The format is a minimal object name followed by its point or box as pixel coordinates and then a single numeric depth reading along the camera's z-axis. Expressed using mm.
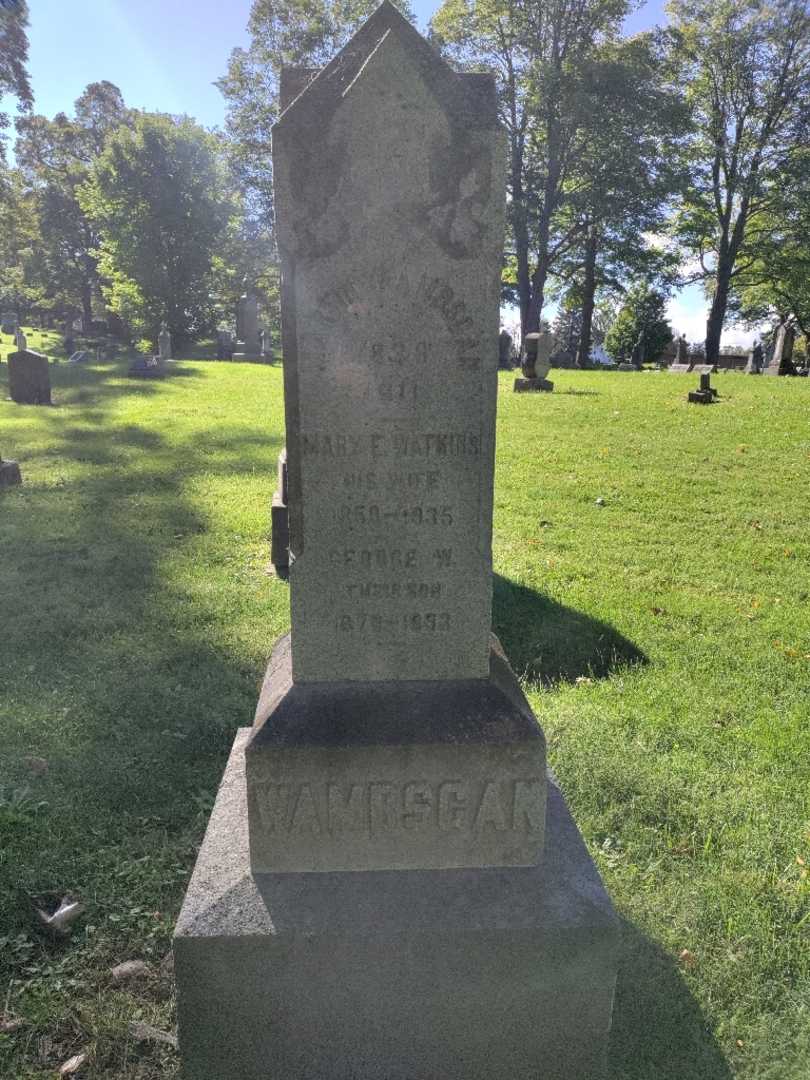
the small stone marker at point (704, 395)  15492
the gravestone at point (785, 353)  26938
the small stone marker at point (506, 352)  26238
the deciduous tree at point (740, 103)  32000
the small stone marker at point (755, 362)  31928
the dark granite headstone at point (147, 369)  21375
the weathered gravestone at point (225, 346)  29281
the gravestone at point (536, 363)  18031
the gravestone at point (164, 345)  25514
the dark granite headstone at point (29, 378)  15609
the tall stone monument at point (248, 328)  29436
